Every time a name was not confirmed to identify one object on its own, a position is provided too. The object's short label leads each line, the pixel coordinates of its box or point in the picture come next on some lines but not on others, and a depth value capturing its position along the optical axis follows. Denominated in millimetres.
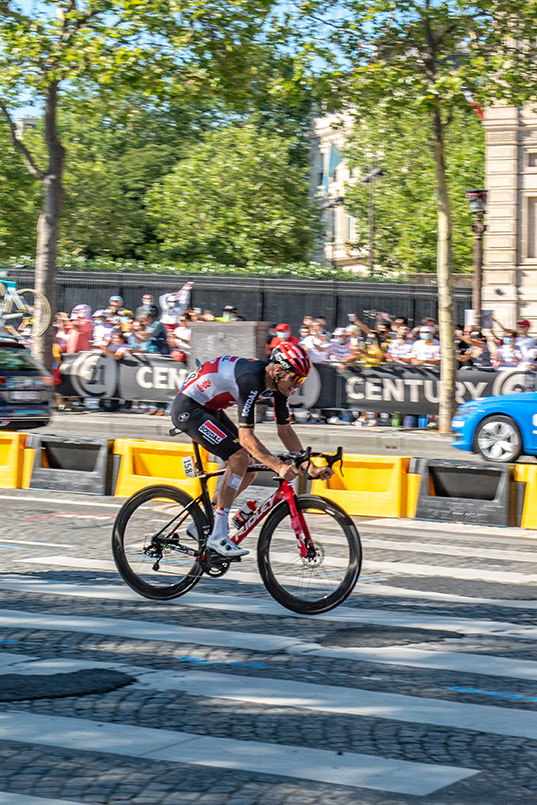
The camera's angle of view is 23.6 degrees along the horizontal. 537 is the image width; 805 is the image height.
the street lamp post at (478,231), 26547
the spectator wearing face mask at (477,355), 23186
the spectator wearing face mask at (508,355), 22375
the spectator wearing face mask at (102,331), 24750
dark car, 18688
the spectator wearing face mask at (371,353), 22750
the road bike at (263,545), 7379
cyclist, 7305
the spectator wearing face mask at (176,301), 29203
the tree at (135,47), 23094
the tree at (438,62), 20703
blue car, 17219
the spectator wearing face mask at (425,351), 23188
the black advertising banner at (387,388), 22500
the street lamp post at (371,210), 54581
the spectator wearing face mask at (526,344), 22391
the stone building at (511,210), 36219
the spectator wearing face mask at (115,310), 25309
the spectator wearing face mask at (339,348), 23048
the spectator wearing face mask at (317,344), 23188
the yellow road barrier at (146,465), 13672
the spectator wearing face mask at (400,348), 23094
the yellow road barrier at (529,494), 11875
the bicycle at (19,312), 25348
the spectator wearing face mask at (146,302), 27906
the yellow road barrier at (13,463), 14461
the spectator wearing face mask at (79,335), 25578
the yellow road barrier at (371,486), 12547
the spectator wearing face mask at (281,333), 22439
